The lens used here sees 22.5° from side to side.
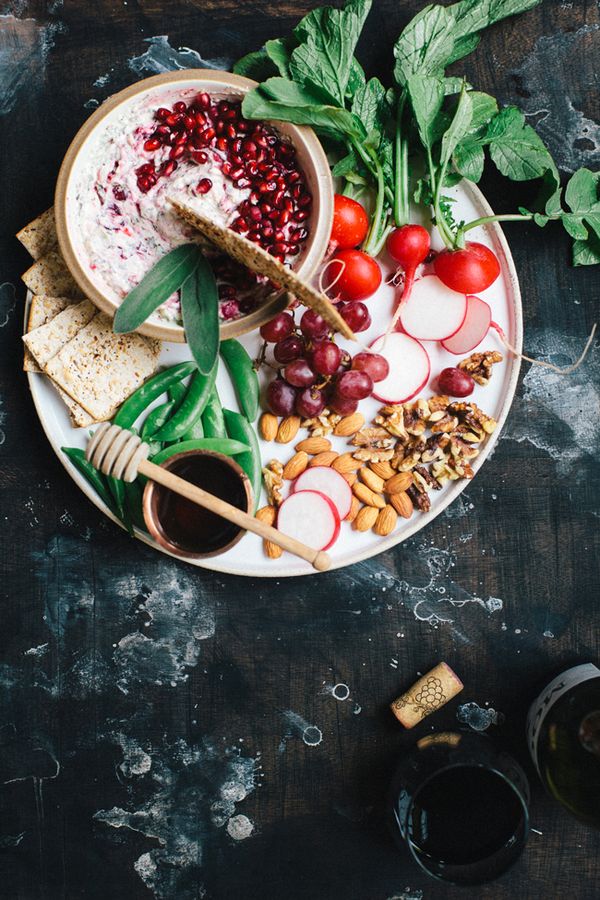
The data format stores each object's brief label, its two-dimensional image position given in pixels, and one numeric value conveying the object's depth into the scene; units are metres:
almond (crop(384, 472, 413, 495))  0.92
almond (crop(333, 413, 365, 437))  0.93
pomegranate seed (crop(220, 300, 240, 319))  0.89
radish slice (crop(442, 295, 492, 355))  0.92
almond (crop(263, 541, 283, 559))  0.92
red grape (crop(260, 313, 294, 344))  0.91
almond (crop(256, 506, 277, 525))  0.93
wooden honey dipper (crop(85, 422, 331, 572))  0.87
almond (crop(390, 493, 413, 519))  0.92
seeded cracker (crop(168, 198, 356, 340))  0.82
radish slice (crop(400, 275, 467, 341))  0.92
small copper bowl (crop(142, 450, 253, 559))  0.89
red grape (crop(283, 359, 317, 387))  0.91
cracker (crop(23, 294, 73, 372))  0.92
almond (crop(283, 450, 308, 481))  0.93
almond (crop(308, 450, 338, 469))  0.93
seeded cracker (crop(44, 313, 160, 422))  0.91
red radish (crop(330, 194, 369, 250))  0.90
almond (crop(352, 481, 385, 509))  0.93
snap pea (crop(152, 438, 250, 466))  0.91
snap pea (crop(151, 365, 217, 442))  0.91
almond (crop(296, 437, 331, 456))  0.93
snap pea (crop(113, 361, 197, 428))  0.92
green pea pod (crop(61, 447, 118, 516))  0.92
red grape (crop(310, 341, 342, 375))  0.90
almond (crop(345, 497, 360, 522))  0.93
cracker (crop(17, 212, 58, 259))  0.92
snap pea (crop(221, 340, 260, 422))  0.92
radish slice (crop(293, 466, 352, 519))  0.92
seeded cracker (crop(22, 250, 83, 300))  0.92
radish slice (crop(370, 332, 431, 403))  0.93
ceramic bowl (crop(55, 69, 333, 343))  0.87
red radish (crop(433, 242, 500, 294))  0.91
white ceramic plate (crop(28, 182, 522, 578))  0.92
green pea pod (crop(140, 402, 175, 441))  0.92
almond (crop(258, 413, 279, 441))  0.93
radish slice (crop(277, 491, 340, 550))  0.92
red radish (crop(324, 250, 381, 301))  0.90
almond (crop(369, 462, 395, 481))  0.93
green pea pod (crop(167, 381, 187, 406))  0.92
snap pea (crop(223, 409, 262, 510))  0.92
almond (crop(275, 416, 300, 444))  0.93
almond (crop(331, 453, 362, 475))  0.93
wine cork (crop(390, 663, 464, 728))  0.94
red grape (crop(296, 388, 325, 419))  0.91
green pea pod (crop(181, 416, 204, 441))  0.92
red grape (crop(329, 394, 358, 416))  0.92
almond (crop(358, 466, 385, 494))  0.93
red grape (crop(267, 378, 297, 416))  0.92
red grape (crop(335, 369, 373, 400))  0.91
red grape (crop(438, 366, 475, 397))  0.92
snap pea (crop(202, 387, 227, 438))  0.92
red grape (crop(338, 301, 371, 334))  0.91
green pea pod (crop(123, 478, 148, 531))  0.92
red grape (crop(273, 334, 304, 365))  0.91
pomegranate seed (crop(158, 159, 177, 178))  0.88
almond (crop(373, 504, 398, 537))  0.92
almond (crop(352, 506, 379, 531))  0.92
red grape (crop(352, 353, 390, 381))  0.91
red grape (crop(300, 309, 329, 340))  0.91
